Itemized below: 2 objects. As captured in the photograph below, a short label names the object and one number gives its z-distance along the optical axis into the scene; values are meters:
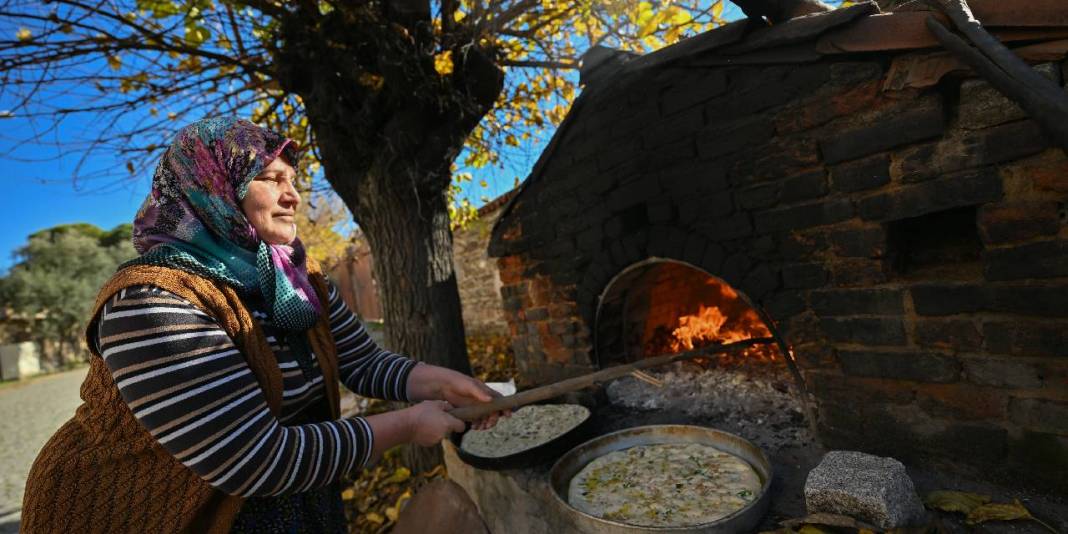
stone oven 1.61
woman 1.16
